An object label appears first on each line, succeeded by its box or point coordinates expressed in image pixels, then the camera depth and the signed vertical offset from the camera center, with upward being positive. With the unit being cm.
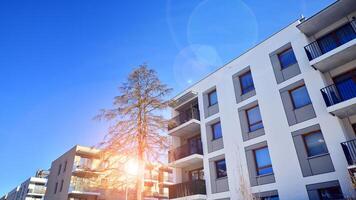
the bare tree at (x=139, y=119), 1380 +528
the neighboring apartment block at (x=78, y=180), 2902 +447
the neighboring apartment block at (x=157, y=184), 3512 +432
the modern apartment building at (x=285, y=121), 1152 +479
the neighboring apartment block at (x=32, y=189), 5056 +640
